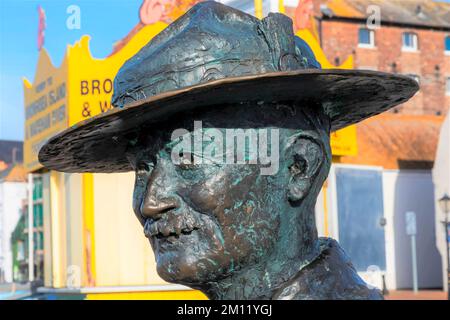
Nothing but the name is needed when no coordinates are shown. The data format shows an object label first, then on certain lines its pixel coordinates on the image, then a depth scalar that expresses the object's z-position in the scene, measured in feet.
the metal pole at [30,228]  39.50
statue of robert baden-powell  6.25
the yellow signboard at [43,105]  34.15
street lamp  56.80
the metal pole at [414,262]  70.21
